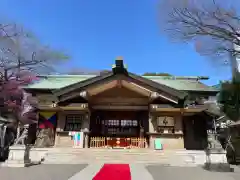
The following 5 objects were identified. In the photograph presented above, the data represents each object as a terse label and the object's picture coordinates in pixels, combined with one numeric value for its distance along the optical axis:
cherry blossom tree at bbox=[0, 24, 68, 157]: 16.42
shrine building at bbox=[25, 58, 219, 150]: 14.23
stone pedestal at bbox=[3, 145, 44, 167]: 9.74
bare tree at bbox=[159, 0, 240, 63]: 11.00
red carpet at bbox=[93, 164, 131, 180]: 6.96
